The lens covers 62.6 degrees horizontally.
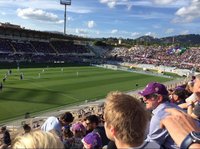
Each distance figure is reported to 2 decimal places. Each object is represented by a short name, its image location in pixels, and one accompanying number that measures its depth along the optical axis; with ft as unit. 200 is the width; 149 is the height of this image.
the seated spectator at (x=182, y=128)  4.62
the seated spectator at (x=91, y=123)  11.88
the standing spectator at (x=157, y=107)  7.20
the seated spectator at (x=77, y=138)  10.22
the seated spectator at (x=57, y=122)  10.52
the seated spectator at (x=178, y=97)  14.72
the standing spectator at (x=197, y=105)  8.58
